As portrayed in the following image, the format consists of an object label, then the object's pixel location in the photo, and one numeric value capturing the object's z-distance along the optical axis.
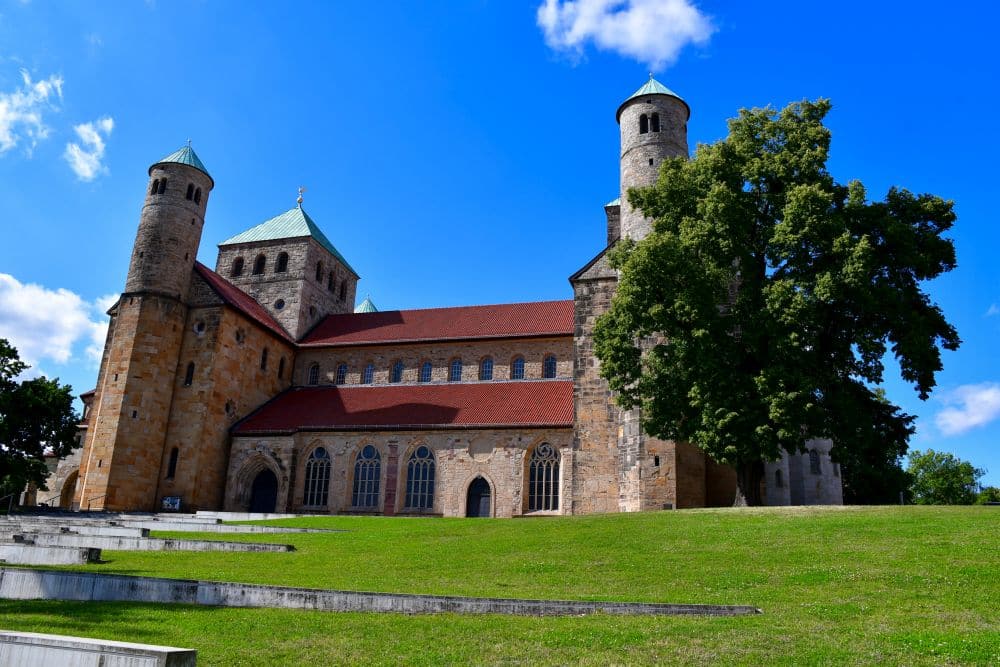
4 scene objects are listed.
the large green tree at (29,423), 34.03
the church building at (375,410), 34.34
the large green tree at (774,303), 24.09
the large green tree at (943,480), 83.06
